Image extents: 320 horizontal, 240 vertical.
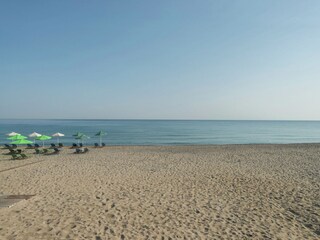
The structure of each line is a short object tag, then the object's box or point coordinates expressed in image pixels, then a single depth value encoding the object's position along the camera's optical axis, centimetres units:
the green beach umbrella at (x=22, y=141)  2314
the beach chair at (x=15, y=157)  1979
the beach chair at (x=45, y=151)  2364
